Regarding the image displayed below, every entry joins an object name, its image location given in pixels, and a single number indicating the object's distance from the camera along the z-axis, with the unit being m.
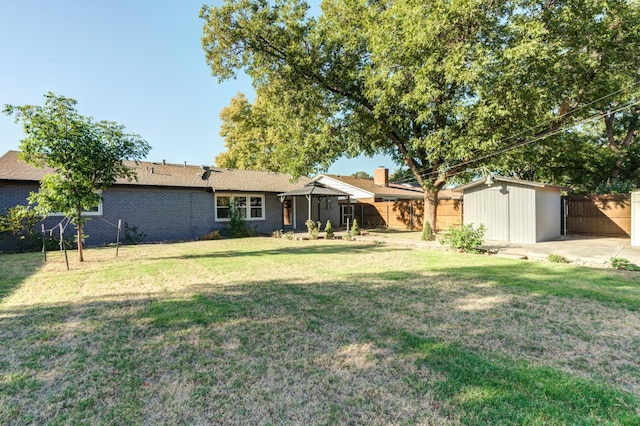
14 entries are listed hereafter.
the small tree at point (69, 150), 8.02
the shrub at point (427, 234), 14.67
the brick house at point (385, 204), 20.86
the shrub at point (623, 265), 7.61
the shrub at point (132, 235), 14.71
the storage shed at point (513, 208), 13.27
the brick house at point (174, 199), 13.14
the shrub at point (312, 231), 16.04
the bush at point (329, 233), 16.00
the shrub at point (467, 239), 10.88
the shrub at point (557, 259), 8.84
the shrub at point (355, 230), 16.45
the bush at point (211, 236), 16.33
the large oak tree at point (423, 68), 12.23
